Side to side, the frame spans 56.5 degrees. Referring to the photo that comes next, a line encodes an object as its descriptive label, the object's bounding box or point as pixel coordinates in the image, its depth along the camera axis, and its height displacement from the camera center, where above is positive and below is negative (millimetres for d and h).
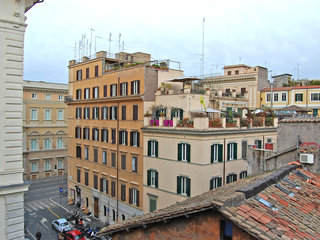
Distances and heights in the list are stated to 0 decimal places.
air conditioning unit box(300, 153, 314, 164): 12922 -1677
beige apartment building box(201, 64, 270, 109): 45844 +6082
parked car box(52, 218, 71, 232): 30406 -11224
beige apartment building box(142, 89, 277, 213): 23844 -2446
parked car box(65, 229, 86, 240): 26969 -10803
